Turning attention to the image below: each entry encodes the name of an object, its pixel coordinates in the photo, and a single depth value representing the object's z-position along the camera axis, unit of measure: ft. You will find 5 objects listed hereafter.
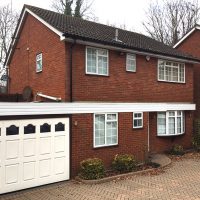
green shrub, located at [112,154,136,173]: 33.77
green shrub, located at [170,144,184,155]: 45.16
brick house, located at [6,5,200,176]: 33.89
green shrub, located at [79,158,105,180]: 30.48
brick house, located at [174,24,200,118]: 56.14
